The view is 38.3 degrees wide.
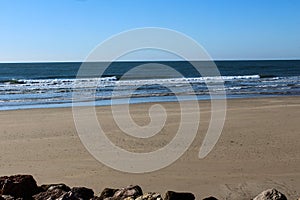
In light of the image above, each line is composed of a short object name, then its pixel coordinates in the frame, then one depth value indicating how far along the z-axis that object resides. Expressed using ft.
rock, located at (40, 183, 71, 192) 18.10
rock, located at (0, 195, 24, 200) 16.48
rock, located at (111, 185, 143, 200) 16.58
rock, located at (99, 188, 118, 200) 17.47
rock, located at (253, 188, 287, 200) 15.47
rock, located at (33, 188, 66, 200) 17.18
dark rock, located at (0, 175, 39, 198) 17.61
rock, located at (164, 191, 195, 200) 16.47
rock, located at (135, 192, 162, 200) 15.49
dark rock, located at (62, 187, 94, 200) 16.56
